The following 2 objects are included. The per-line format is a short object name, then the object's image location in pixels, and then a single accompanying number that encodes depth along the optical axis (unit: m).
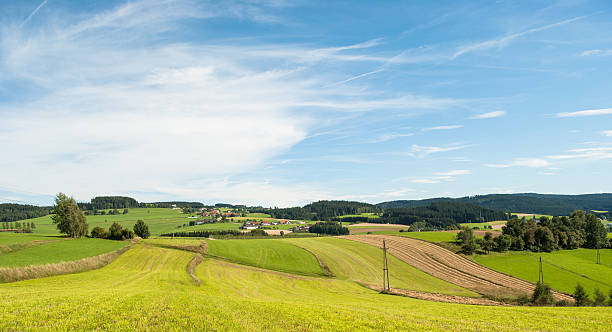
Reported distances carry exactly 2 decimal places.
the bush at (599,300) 54.38
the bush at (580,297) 54.64
